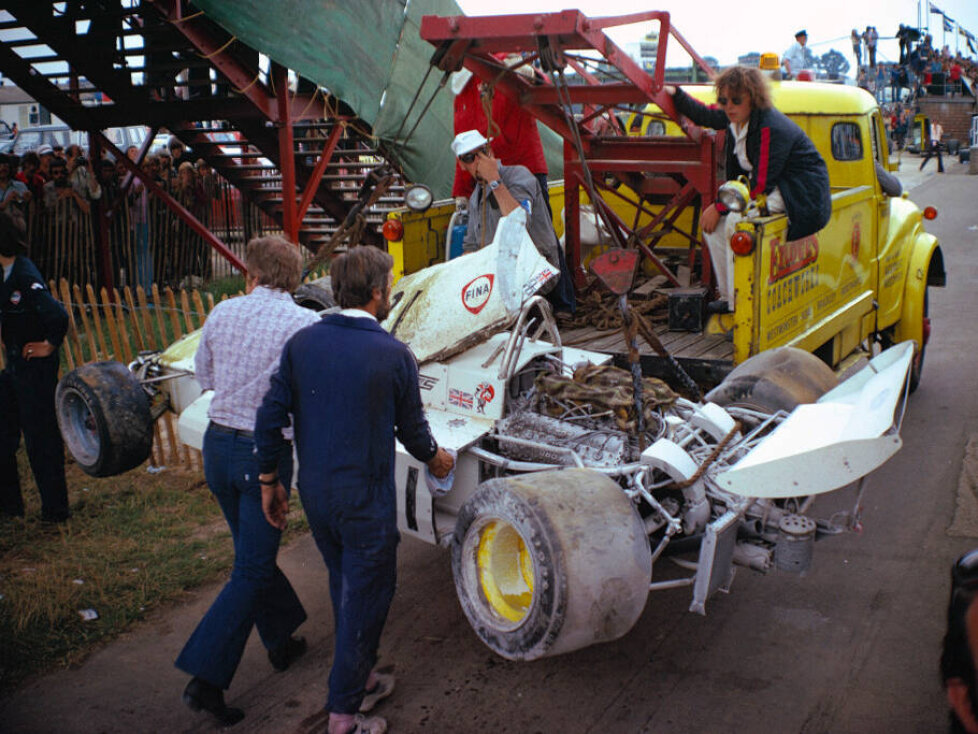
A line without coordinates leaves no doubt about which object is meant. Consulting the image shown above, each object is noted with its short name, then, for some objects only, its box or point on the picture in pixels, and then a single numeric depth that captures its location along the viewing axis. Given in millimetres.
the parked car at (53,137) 21156
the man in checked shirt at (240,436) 3990
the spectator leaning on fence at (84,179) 12859
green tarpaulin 9406
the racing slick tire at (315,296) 6453
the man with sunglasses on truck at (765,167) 6059
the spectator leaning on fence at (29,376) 5801
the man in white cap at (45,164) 13872
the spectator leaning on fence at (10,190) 12266
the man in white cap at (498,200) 5840
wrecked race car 3688
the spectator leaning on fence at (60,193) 12891
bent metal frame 5582
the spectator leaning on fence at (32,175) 13603
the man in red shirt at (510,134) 6871
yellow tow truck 5648
